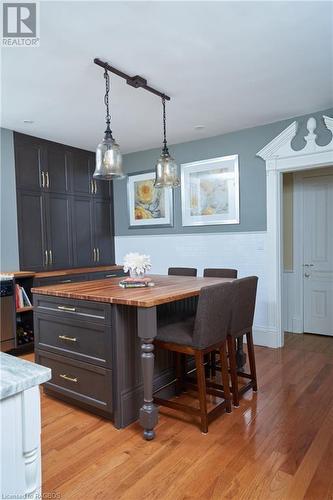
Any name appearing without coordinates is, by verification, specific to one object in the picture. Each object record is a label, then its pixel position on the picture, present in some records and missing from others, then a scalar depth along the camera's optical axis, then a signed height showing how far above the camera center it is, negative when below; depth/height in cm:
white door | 420 -27
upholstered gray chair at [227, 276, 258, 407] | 244 -67
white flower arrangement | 267 -20
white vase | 272 -30
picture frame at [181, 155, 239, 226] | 420 +59
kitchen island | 209 -76
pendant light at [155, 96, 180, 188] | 281 +55
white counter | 86 -51
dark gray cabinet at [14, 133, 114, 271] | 414 +44
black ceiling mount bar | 248 +131
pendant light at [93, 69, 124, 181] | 236 +57
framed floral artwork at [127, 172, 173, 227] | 482 +52
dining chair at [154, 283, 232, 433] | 210 -67
